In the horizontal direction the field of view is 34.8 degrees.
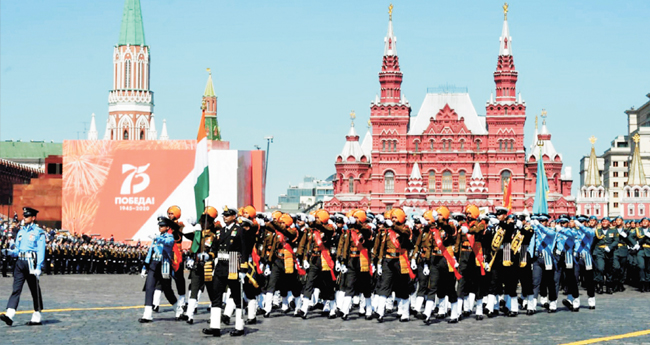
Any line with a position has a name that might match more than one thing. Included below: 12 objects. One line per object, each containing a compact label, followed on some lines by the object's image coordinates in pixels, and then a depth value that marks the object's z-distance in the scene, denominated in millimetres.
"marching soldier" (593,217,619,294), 27703
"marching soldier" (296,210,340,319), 20016
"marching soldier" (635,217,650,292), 28672
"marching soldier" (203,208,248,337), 16453
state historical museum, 109625
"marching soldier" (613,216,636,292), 28625
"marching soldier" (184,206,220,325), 16891
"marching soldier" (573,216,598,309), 22434
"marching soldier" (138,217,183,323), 18391
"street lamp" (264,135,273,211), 58000
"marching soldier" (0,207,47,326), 17562
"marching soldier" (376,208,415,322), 19062
